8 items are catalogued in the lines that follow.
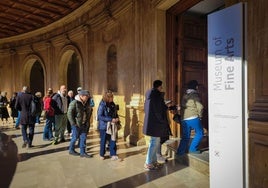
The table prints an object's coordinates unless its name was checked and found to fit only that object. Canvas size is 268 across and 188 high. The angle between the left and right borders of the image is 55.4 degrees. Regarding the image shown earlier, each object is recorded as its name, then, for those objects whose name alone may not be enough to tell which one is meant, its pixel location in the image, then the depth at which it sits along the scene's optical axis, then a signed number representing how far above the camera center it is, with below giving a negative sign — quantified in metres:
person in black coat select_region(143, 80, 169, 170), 4.46 -0.43
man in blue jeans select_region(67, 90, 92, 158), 5.45 -0.52
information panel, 2.40 -0.05
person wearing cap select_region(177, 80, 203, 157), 4.73 -0.47
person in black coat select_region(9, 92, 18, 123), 10.53 -0.69
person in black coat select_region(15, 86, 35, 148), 6.25 -0.43
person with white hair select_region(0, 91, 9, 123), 10.54 -0.52
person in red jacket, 7.15 -0.65
